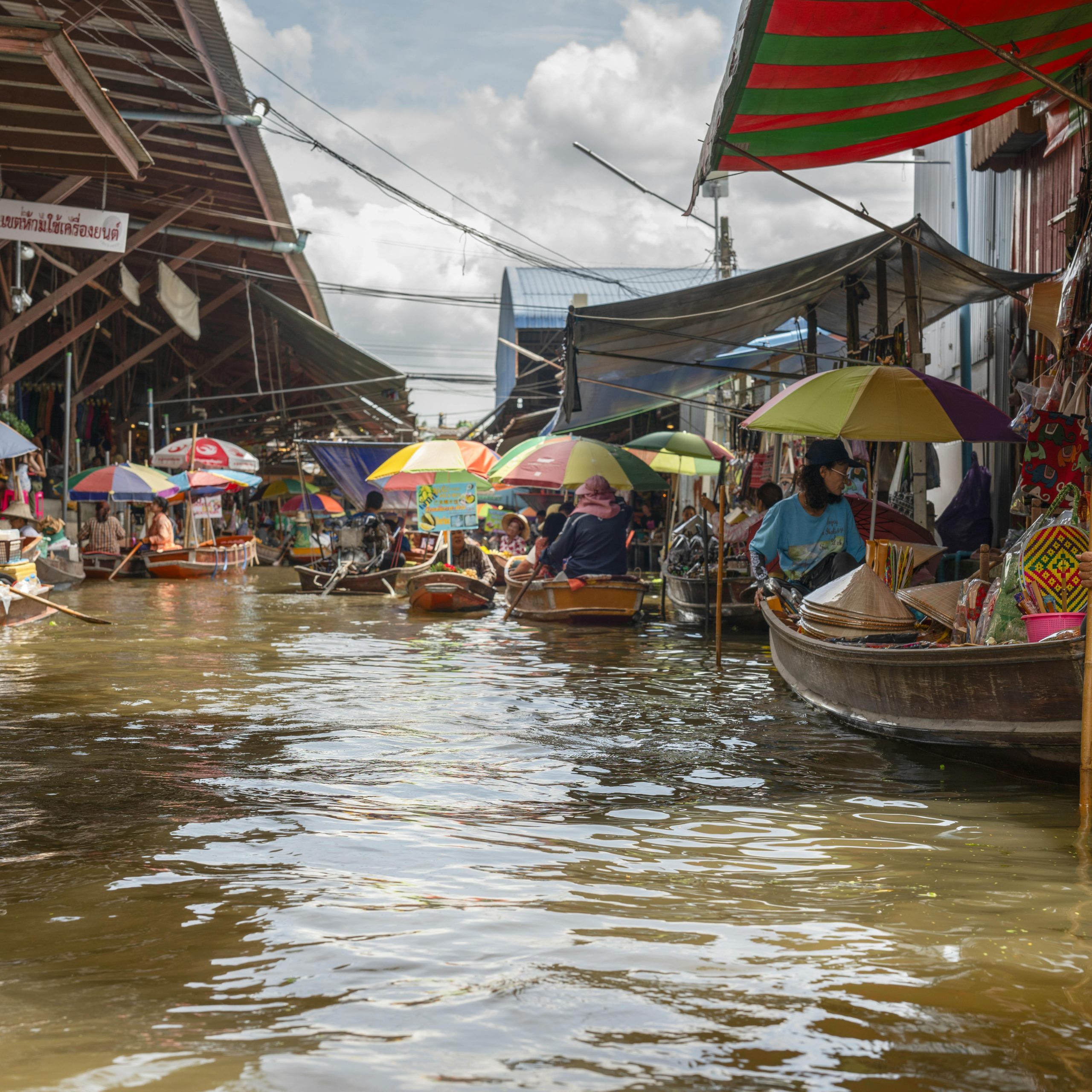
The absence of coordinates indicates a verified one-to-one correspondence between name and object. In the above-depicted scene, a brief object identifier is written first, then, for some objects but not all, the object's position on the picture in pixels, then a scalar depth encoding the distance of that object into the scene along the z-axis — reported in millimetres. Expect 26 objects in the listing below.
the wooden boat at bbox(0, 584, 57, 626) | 11969
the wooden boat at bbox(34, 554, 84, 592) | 16234
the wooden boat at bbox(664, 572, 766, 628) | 12266
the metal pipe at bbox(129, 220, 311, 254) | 17719
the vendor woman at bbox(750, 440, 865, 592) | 7902
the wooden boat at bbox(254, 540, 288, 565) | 30812
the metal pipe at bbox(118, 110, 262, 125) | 14422
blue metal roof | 32812
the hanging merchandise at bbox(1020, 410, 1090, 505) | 6324
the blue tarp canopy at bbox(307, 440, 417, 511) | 23688
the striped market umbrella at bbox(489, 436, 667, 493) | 13938
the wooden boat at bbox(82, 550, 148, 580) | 20453
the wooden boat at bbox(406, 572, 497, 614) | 14820
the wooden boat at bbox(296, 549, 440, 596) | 17984
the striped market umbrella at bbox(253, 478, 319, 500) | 33312
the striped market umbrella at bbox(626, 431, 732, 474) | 15625
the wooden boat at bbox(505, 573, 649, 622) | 13172
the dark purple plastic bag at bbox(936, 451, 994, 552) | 9430
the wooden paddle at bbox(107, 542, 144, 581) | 20500
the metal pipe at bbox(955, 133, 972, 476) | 11023
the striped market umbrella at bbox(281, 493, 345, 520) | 32781
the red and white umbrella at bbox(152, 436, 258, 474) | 21141
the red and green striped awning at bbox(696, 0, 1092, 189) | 4738
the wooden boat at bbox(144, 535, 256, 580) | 21188
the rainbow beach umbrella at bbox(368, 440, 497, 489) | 16125
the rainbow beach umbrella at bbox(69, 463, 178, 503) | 18531
